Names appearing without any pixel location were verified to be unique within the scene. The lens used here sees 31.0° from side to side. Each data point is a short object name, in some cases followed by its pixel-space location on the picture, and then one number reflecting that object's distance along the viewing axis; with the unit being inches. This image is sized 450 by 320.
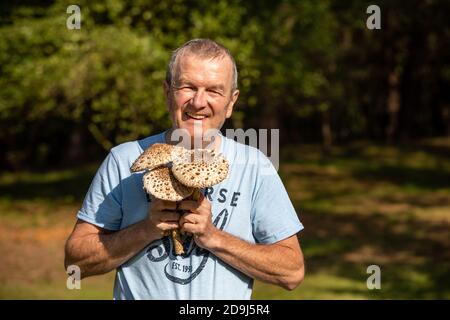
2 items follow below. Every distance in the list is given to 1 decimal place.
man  125.7
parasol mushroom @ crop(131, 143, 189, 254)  119.8
